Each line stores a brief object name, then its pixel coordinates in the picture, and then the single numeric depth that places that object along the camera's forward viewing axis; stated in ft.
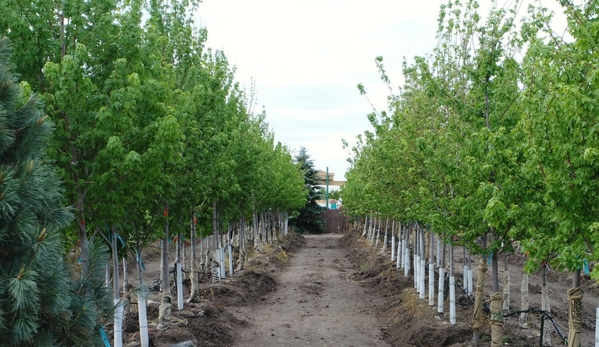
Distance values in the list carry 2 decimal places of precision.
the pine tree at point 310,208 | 206.49
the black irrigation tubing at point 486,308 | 33.32
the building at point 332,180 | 313.94
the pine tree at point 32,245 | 14.89
